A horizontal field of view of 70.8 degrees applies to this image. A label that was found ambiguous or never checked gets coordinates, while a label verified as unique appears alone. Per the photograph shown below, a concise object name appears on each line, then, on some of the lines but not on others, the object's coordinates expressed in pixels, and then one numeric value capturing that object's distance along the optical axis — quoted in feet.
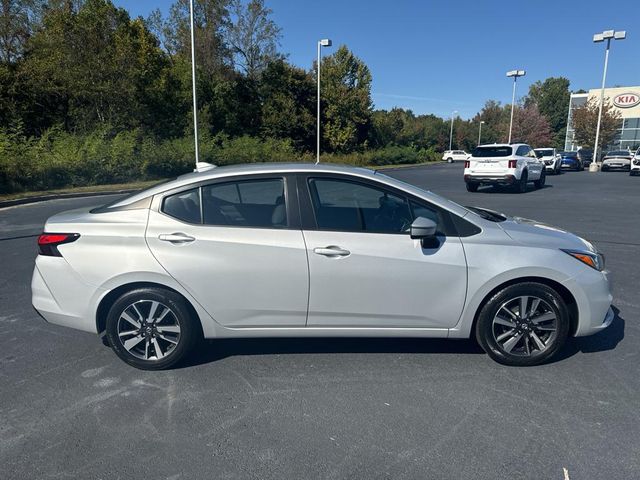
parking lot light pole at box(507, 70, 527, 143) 143.13
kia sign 181.88
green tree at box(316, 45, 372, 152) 131.75
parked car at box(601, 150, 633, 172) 104.15
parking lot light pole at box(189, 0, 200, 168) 61.21
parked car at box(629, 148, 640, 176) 86.77
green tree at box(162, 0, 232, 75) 124.26
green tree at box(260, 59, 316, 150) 124.16
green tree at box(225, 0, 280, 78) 134.51
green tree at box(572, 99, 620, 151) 158.62
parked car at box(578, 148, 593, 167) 118.32
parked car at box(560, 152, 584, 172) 109.29
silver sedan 11.19
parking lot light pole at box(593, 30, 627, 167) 104.73
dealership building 182.09
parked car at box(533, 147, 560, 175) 91.97
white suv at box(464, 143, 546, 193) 53.83
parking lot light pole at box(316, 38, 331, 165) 95.65
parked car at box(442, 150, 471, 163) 186.92
